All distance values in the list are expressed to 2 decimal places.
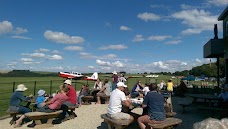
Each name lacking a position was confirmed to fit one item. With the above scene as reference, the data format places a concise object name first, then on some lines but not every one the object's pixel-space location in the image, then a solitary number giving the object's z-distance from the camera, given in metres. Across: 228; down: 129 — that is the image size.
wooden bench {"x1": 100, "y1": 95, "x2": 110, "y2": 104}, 8.71
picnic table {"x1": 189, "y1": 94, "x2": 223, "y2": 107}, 6.58
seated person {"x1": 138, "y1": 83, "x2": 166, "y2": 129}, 3.95
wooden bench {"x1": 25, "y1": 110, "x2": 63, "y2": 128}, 4.98
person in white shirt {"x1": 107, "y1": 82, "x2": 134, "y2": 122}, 4.29
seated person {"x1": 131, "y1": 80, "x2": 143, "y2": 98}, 8.58
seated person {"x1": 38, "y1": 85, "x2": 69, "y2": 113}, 5.30
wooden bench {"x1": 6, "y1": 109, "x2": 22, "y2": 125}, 5.48
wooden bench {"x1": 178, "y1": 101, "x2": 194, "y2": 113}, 6.98
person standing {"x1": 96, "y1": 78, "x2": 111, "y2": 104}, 8.84
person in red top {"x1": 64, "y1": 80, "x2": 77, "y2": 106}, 6.33
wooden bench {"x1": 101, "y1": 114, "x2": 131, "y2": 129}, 4.08
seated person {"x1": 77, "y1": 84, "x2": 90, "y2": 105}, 8.50
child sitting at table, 5.83
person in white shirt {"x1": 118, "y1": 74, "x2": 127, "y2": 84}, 11.04
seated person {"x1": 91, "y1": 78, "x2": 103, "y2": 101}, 9.36
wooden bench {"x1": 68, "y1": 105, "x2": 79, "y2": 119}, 6.00
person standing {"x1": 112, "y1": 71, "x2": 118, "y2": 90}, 10.78
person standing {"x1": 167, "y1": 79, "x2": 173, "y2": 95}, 11.87
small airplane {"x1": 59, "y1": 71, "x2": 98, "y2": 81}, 26.92
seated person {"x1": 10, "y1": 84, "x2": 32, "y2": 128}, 5.51
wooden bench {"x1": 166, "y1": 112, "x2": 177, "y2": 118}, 4.72
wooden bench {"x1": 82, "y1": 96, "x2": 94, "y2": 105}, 8.56
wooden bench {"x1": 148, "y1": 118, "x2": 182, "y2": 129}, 3.82
